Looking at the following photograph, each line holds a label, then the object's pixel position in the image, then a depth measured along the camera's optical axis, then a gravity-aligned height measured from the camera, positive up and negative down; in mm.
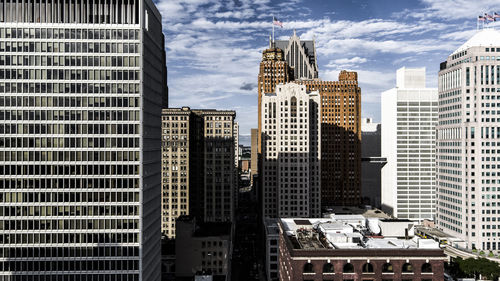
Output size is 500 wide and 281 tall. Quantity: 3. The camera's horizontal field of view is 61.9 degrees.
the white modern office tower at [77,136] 110000 +1814
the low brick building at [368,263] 87312 -25291
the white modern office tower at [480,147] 186625 -1752
